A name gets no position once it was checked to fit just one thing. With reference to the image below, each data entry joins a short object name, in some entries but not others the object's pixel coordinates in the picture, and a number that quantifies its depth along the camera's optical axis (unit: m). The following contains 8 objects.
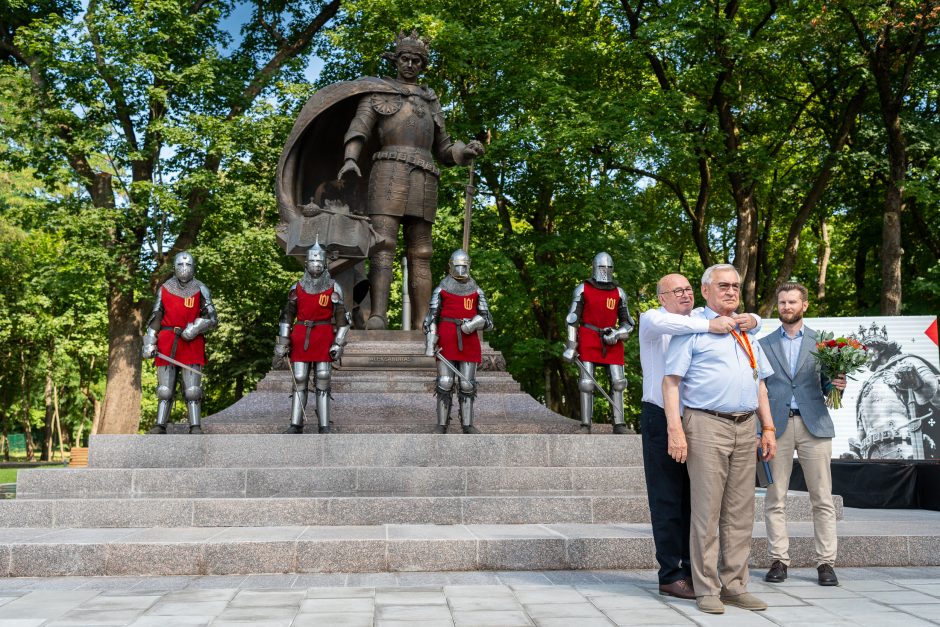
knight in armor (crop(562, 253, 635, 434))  9.83
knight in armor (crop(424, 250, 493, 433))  9.30
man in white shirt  5.18
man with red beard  5.84
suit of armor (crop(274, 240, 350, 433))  9.23
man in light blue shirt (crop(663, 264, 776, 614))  4.97
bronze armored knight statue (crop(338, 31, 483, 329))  11.37
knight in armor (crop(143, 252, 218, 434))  9.30
